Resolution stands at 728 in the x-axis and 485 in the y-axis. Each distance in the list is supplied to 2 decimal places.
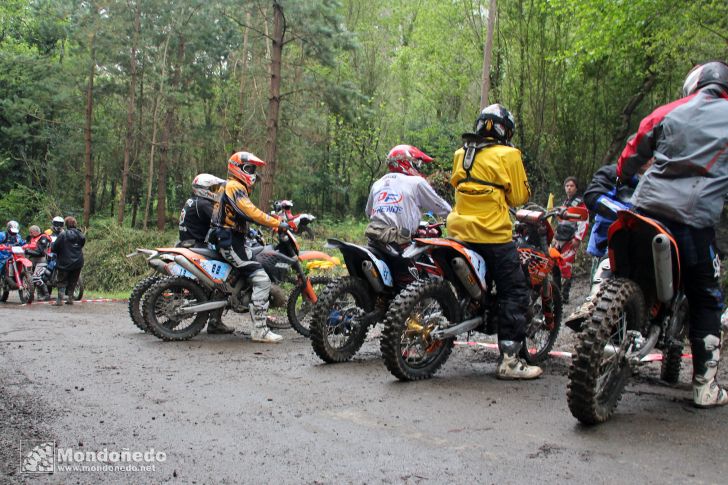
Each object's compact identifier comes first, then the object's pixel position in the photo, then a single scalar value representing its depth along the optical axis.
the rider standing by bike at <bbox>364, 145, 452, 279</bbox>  6.85
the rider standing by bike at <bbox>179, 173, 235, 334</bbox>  9.45
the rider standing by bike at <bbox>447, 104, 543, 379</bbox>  5.78
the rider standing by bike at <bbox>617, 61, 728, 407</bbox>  4.39
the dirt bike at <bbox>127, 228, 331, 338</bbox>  8.88
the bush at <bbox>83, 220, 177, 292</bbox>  22.19
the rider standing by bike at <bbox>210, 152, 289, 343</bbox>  8.38
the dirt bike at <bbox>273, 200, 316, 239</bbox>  8.86
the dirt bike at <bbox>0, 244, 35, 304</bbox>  15.81
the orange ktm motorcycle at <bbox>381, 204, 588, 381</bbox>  5.61
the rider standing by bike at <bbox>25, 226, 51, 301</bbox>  16.17
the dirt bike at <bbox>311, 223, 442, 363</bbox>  6.52
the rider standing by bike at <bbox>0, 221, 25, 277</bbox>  16.93
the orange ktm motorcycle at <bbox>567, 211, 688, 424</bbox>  4.14
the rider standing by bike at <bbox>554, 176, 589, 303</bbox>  11.62
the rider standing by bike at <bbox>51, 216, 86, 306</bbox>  14.83
